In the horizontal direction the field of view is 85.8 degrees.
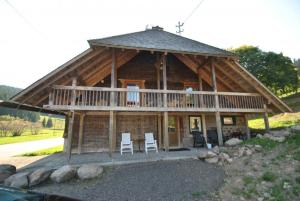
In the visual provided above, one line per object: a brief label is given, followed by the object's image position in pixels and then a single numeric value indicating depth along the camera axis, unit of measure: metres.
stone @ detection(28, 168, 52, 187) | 4.93
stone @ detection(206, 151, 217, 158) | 6.57
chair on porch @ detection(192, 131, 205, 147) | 10.02
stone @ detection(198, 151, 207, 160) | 6.68
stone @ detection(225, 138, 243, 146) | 7.99
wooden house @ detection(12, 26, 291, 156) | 7.48
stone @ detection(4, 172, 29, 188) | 4.80
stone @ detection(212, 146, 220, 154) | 6.95
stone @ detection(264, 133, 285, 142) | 7.39
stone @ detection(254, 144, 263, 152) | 6.84
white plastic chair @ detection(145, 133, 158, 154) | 8.97
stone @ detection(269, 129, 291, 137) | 7.85
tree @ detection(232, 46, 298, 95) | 22.30
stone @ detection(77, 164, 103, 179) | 5.25
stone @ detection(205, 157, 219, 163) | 6.39
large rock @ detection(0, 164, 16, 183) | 5.20
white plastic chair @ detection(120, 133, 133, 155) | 8.72
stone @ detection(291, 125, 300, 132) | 8.00
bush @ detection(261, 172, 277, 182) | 4.78
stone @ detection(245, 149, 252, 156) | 6.62
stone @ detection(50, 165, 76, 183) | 5.06
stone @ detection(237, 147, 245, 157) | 6.65
